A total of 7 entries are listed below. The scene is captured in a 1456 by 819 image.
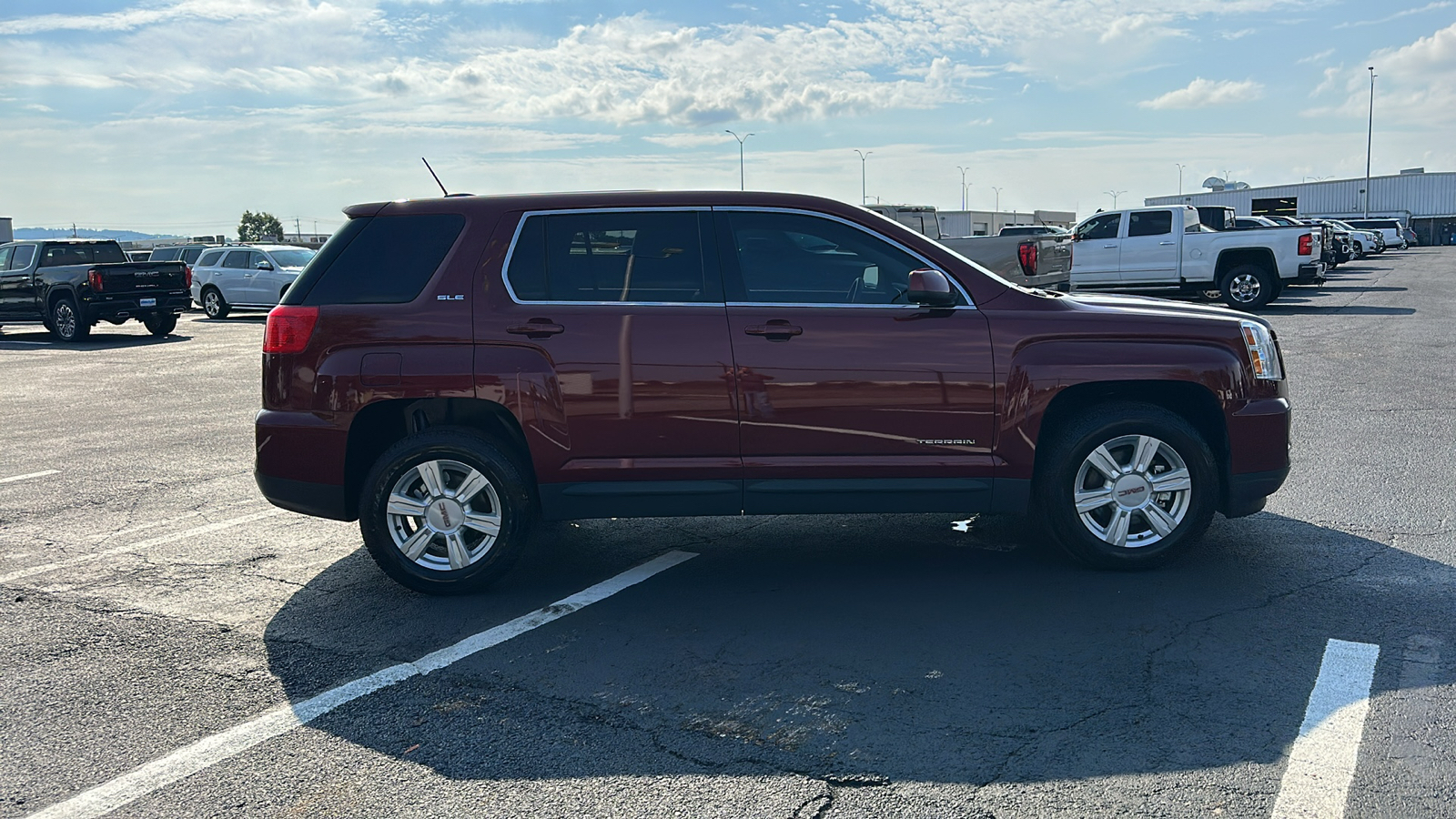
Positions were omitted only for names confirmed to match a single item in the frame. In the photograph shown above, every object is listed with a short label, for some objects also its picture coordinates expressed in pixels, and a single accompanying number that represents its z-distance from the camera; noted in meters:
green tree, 133.61
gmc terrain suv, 5.30
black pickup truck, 22.08
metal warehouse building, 100.31
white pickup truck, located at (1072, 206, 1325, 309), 21.97
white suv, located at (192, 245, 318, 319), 27.55
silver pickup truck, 18.64
